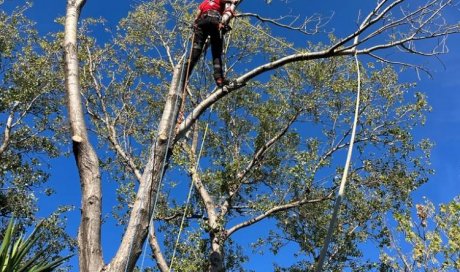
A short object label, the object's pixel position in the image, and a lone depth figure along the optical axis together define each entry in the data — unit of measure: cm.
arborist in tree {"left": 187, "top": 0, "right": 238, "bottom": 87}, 546
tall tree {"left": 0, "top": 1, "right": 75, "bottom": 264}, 1487
